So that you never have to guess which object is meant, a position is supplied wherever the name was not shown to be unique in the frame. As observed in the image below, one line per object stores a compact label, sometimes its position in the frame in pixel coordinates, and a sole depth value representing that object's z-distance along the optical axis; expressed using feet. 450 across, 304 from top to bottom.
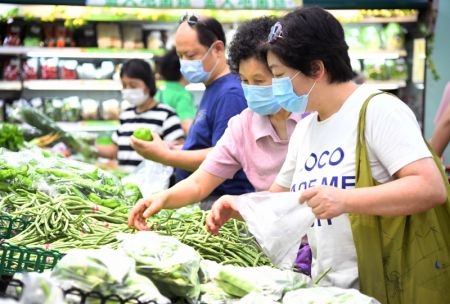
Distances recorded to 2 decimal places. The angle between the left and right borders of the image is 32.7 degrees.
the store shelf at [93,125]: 27.86
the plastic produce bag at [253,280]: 6.50
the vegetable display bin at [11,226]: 9.34
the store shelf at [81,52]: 27.37
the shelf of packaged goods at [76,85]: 27.66
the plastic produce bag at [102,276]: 5.41
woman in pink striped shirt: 9.55
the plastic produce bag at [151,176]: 15.51
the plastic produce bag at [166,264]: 6.02
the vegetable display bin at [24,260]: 7.44
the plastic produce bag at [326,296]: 6.24
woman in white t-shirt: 6.82
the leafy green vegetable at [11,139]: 15.75
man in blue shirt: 11.87
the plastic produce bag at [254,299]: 6.14
